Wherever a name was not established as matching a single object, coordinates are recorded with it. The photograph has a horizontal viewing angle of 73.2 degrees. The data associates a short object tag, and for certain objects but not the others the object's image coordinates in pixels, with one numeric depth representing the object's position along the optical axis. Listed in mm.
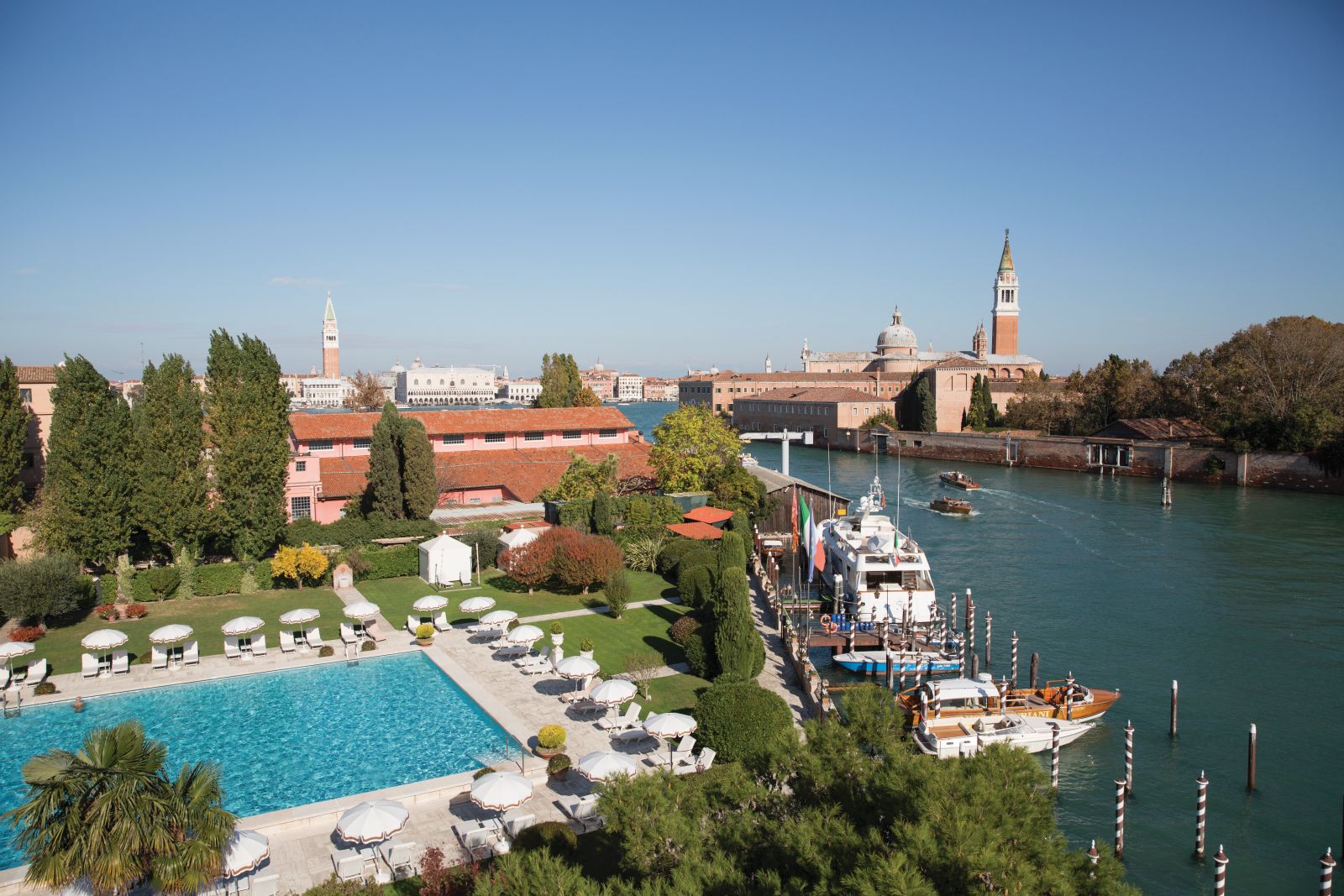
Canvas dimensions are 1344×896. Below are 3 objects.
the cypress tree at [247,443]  30719
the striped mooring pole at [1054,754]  17531
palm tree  11359
